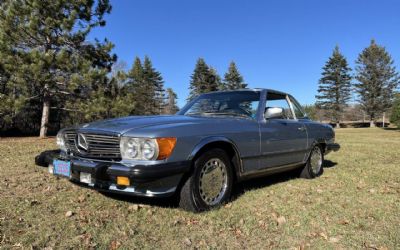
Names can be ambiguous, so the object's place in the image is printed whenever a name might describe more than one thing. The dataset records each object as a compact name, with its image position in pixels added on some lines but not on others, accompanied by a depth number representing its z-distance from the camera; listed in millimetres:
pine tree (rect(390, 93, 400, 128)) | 35062
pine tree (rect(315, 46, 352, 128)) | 53625
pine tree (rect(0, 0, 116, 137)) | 17031
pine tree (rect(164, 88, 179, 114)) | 67438
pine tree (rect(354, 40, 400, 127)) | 52000
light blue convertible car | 3771
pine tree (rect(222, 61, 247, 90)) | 54969
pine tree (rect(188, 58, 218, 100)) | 54531
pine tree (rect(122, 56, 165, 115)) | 54625
